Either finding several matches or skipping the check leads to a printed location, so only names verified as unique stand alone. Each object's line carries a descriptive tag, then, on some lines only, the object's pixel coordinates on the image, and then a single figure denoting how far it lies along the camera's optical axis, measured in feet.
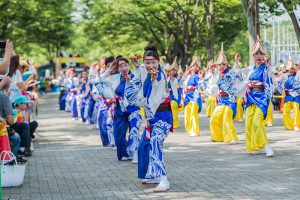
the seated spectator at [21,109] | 44.82
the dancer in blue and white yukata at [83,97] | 76.54
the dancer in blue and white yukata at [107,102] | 43.32
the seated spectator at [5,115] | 32.01
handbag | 32.17
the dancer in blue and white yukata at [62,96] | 108.14
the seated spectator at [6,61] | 23.91
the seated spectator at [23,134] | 43.62
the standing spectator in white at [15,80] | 41.19
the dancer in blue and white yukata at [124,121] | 41.32
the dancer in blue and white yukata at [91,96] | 60.75
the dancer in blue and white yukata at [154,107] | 31.19
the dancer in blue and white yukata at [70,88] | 89.84
